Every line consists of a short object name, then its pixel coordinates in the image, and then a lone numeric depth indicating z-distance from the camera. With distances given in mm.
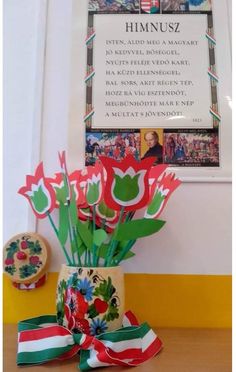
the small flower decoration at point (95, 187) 661
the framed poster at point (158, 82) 899
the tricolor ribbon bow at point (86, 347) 556
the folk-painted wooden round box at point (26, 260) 793
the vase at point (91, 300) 593
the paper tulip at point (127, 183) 599
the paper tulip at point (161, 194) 704
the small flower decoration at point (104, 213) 738
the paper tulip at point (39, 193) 733
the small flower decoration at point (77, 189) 746
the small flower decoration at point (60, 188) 714
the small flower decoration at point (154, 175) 727
